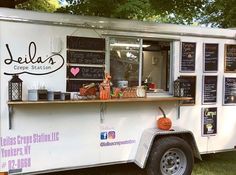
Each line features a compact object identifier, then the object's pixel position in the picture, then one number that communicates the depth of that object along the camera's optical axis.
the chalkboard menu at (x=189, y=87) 5.57
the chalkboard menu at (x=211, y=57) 5.82
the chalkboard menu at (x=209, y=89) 5.84
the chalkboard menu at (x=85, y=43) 4.75
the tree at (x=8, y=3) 6.68
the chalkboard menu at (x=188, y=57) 5.61
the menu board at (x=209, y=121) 5.84
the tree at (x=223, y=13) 6.78
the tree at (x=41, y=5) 10.61
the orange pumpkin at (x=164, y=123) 5.31
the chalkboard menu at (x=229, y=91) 6.04
